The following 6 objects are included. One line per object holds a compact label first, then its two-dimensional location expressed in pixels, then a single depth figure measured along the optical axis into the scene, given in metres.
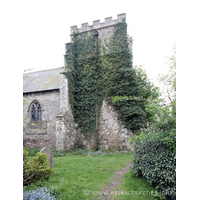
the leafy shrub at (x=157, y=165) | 4.60
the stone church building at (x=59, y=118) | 12.07
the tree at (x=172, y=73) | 14.37
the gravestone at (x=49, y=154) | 6.54
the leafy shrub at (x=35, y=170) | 3.69
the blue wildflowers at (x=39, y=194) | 4.02
